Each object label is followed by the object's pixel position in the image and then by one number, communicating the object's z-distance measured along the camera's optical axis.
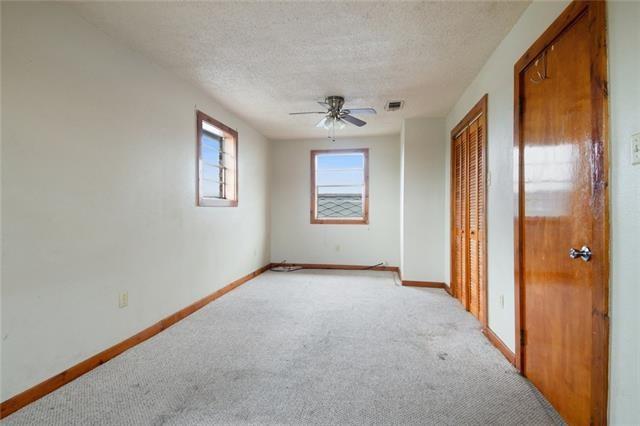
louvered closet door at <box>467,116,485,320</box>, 2.89
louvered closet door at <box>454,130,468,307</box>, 3.49
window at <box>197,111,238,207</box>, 3.59
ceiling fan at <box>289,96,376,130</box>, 3.57
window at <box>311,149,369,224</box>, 5.84
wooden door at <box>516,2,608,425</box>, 1.29
